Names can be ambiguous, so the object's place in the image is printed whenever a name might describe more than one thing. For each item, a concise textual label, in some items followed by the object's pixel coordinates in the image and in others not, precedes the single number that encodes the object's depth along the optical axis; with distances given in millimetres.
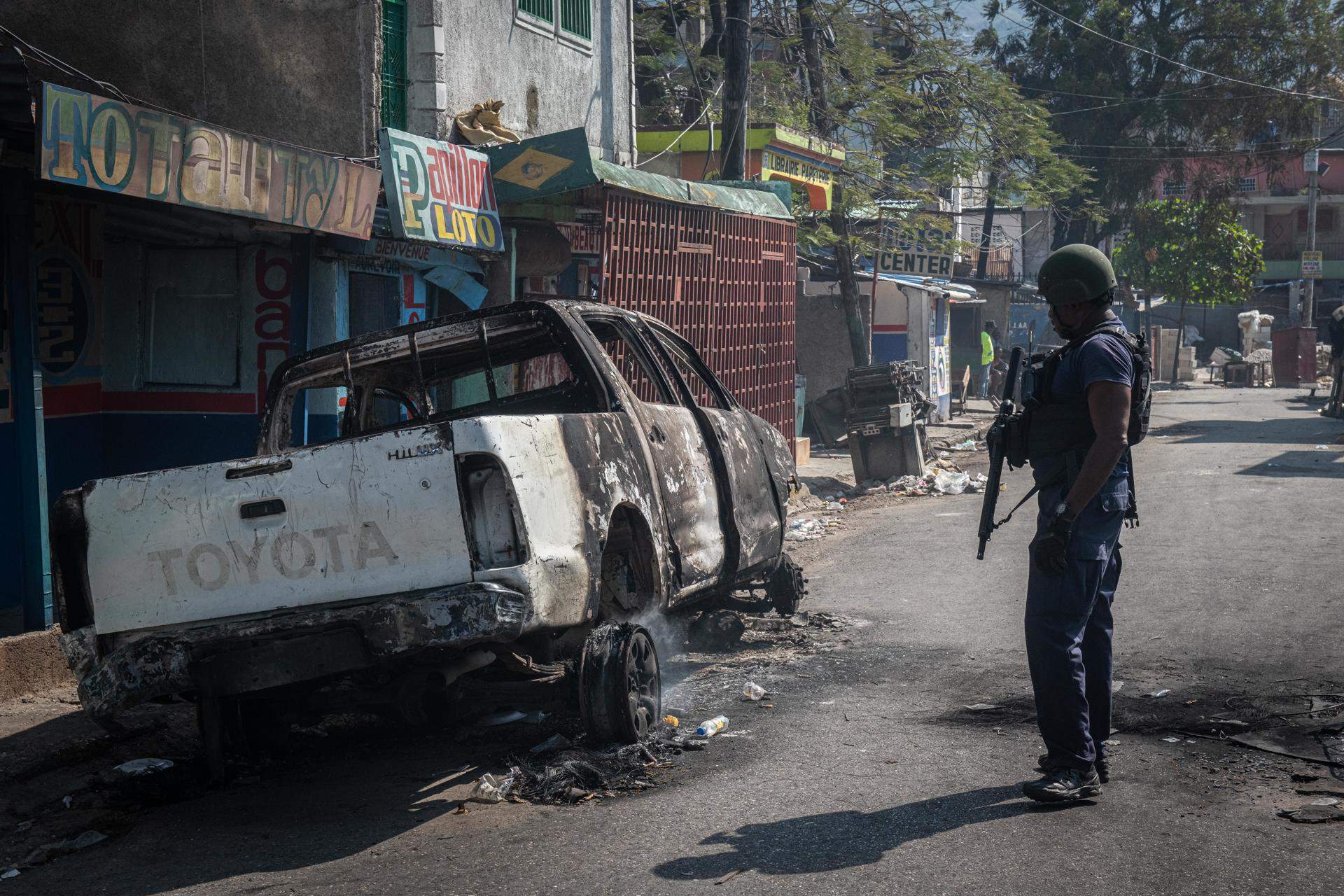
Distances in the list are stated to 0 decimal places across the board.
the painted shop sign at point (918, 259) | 24297
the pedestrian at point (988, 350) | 32125
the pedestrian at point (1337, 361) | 22016
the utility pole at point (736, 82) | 14742
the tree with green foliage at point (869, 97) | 20641
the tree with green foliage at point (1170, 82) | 41688
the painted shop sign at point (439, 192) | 8992
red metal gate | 12578
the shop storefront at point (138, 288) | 6680
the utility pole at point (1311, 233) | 41531
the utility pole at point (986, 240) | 36003
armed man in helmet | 4547
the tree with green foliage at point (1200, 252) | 41844
